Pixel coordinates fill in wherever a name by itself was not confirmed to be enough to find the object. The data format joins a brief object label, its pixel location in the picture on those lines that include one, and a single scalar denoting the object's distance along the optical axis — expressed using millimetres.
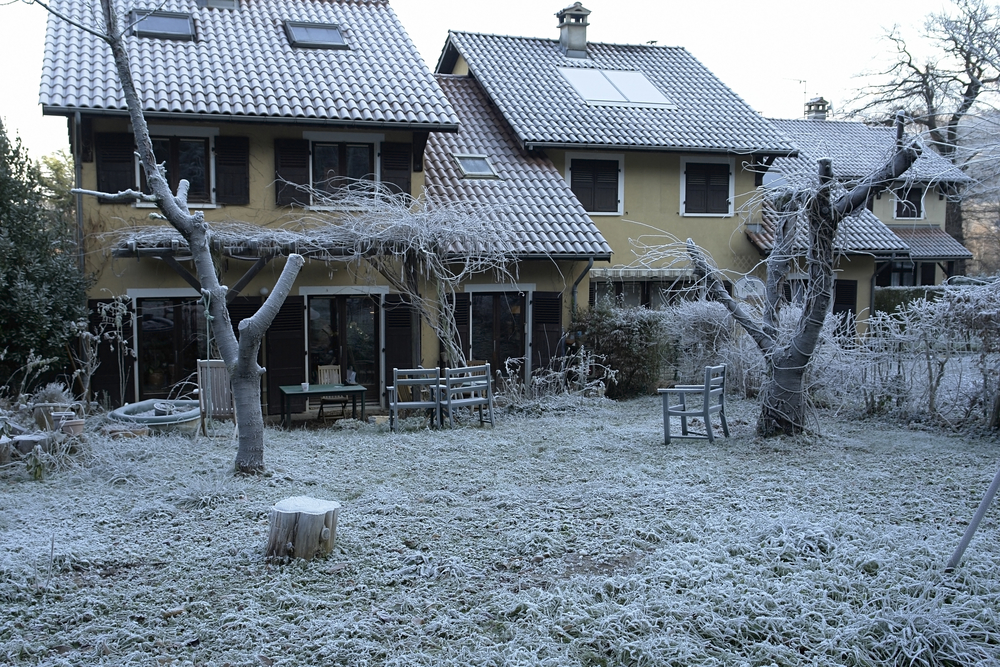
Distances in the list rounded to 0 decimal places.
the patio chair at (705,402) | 9547
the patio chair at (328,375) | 12727
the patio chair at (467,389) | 10688
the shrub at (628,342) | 13781
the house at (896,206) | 22453
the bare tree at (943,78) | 23953
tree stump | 5504
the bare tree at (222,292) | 7434
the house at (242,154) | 11648
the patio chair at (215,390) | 9828
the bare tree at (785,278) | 8750
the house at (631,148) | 15797
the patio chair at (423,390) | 10406
